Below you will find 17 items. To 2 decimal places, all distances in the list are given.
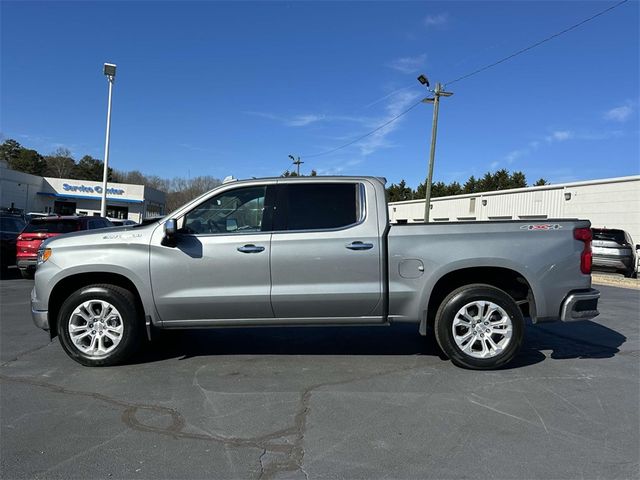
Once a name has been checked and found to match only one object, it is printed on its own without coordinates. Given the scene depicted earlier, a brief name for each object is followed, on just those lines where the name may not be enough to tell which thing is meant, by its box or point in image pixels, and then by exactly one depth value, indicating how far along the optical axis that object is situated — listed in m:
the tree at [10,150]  86.69
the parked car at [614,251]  16.83
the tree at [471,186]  50.67
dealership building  56.78
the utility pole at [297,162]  49.75
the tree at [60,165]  96.19
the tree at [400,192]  58.59
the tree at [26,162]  83.81
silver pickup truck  5.05
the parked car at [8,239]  13.84
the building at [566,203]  20.57
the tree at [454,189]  52.38
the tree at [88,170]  99.12
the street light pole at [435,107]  25.80
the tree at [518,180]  48.06
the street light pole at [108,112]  25.02
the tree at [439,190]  52.72
